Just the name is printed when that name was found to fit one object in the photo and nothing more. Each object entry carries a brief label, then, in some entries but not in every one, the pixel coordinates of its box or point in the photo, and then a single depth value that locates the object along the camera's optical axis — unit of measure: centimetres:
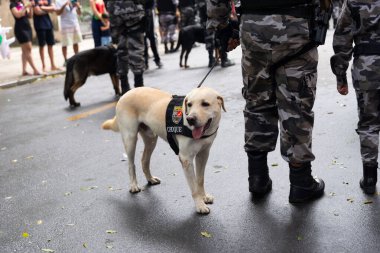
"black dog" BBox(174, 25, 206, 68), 1206
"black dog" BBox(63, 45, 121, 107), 859
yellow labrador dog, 354
